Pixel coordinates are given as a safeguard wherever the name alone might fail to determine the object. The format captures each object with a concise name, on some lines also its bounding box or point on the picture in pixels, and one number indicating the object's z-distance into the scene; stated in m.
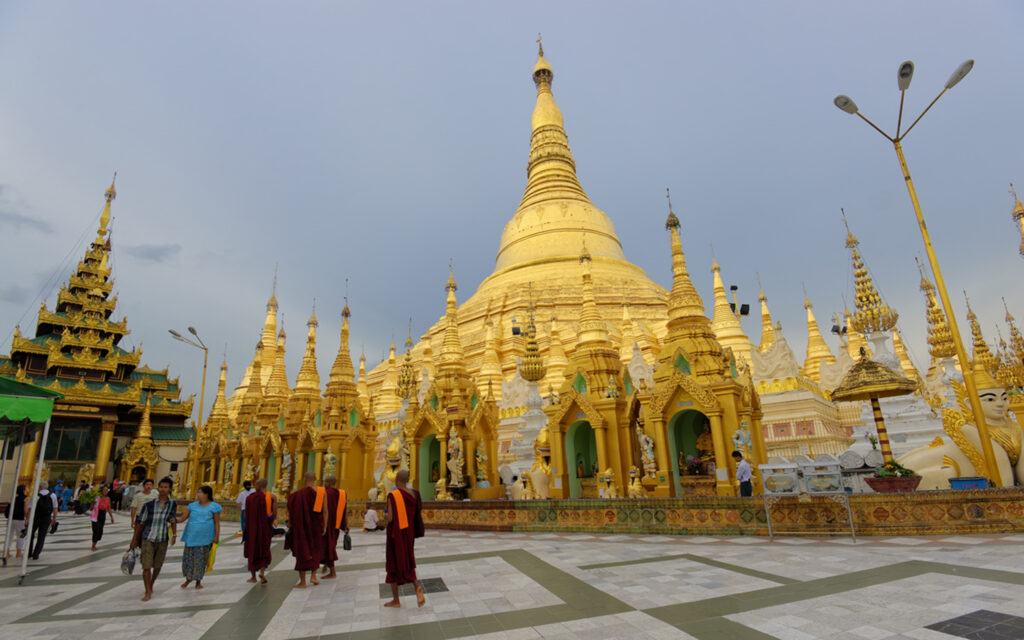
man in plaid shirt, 6.14
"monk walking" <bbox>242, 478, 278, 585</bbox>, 6.85
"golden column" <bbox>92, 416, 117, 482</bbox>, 31.09
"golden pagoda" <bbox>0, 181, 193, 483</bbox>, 31.33
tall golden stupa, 30.56
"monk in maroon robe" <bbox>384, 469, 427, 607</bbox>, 5.34
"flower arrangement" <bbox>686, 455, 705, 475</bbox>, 13.08
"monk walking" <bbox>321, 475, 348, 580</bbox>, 6.91
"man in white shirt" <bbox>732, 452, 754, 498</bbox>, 10.09
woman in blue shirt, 6.60
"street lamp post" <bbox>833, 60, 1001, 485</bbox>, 9.23
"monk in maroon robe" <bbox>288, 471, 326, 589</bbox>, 6.55
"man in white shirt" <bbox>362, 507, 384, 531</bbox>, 13.48
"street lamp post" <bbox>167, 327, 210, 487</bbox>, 20.26
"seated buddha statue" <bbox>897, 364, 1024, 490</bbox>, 9.88
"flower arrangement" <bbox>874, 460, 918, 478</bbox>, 9.41
